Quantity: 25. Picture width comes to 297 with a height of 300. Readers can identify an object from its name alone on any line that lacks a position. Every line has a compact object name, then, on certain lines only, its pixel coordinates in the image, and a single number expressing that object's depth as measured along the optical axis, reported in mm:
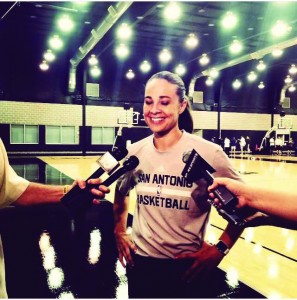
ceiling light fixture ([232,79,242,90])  20875
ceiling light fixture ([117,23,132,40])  10367
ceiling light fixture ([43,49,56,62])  14047
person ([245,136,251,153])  21331
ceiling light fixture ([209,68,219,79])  17219
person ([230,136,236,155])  20931
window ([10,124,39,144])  17000
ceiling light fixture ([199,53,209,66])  14480
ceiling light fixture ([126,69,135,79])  18016
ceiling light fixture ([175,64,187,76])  16441
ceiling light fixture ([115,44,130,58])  12998
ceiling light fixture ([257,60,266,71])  16172
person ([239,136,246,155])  20902
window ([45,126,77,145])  17906
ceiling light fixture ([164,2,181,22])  8625
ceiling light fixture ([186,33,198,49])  11873
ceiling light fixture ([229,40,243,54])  12156
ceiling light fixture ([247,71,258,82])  18458
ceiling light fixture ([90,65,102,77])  17016
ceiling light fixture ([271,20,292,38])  9726
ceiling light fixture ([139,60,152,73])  16312
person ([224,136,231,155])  20312
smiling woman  1460
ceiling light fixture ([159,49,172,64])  13680
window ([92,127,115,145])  18969
